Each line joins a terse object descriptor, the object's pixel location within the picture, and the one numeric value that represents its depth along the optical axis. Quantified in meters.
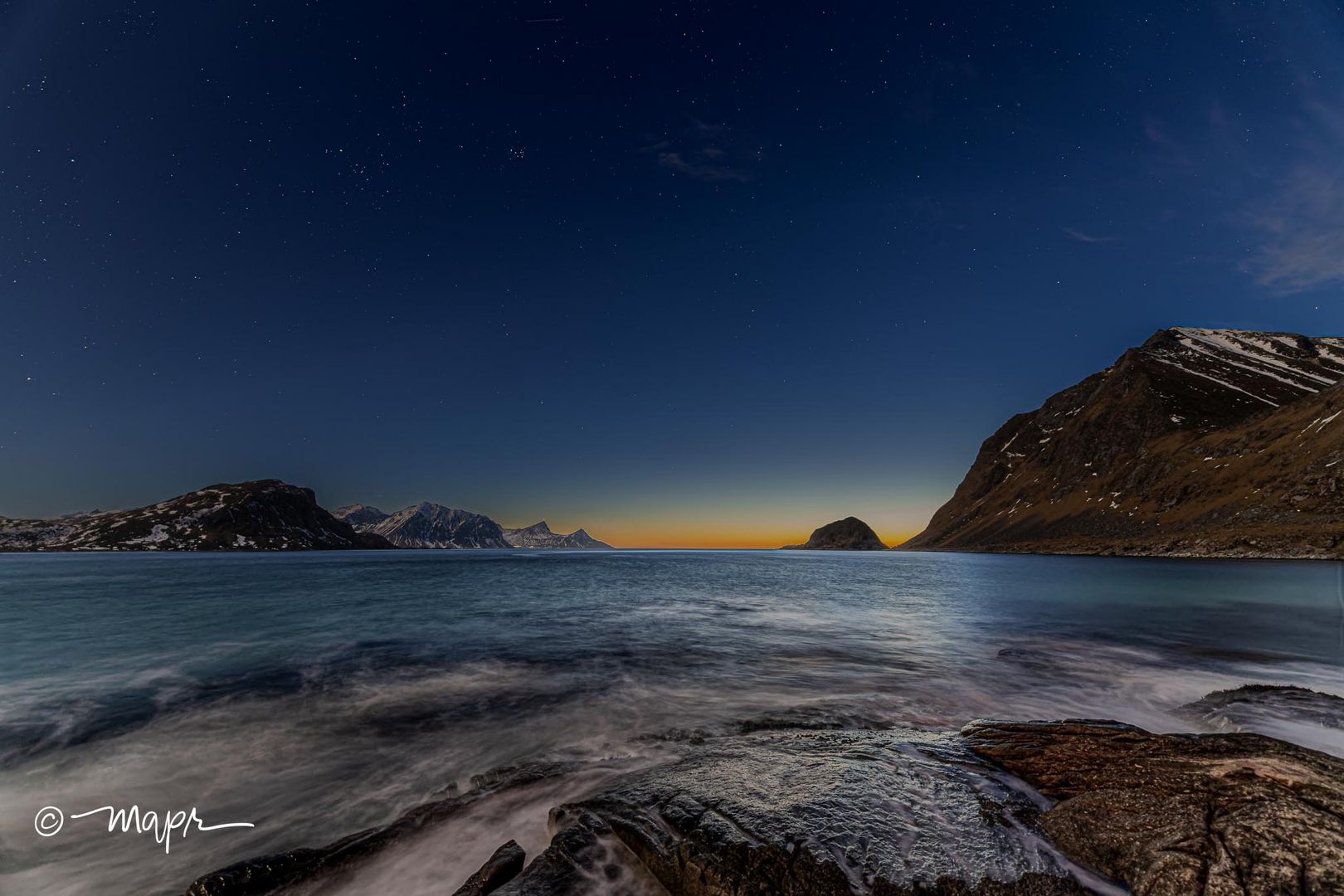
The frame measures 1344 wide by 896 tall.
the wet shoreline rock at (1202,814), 4.82
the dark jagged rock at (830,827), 5.03
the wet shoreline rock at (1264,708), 11.08
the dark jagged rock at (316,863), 5.52
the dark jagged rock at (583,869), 5.16
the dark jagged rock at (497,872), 5.25
